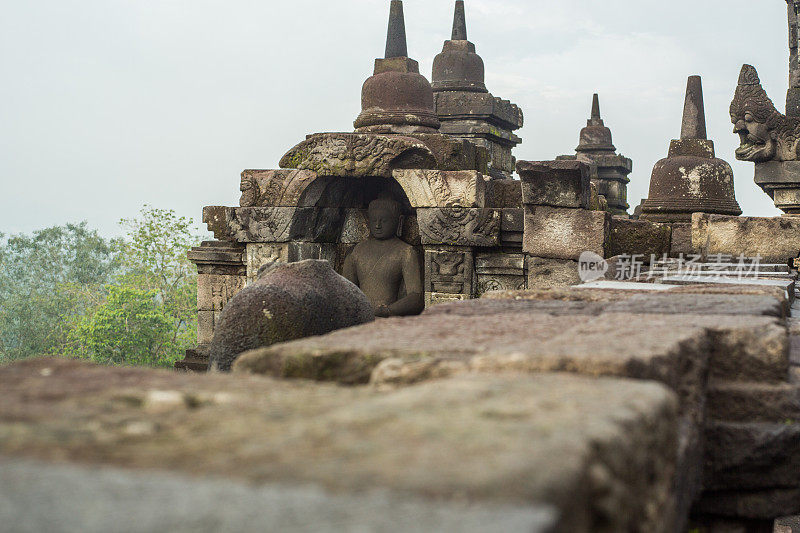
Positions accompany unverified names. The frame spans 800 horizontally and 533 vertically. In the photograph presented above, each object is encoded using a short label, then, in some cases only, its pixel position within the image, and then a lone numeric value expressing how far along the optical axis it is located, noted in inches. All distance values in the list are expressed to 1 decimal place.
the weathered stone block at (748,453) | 87.7
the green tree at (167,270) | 810.8
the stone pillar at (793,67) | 396.2
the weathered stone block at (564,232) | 261.6
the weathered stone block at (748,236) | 271.6
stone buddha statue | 310.8
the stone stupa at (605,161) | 721.0
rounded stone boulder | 155.9
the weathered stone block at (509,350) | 65.0
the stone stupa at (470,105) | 486.9
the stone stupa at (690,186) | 325.7
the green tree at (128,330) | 774.5
